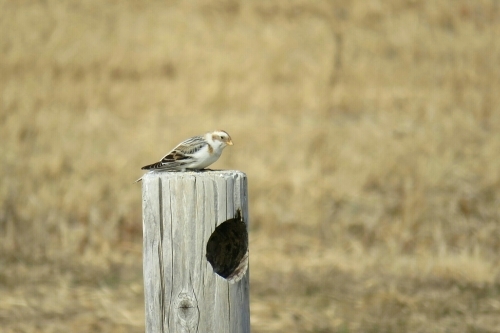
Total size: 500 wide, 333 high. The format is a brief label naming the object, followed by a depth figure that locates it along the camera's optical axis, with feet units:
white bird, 29.07
